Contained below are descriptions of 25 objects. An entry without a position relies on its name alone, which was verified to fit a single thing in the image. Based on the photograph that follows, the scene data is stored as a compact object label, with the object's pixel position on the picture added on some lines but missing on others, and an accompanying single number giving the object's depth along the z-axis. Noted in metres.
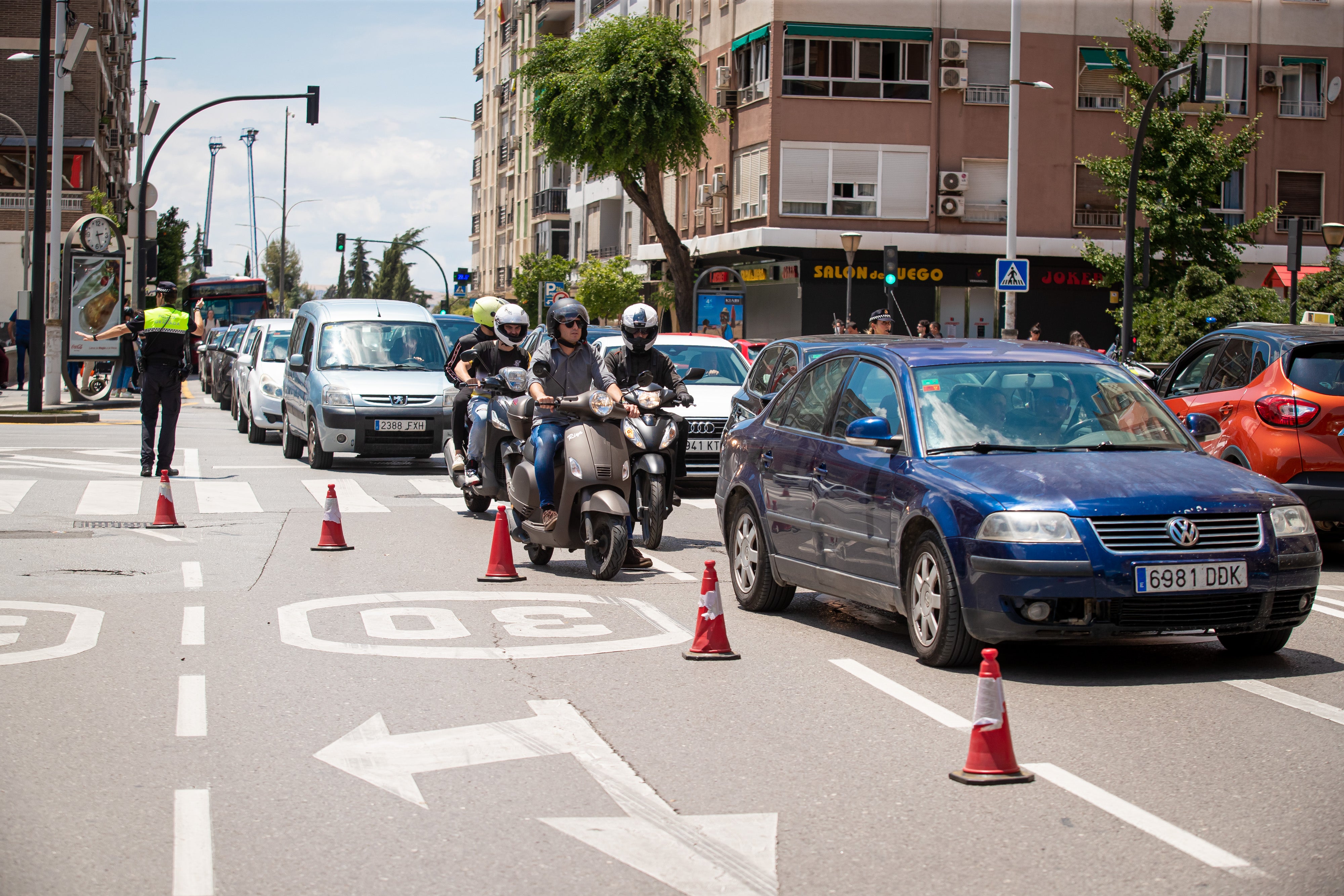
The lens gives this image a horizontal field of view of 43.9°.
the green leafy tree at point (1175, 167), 35.34
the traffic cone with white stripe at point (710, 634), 8.15
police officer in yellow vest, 17.89
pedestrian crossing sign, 28.97
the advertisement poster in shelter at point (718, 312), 39.00
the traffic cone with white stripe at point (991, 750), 5.71
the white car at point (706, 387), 17.92
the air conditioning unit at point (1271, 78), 46.22
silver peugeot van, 19.98
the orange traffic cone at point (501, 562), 11.10
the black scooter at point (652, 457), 11.89
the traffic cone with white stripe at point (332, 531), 12.50
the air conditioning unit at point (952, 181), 45.25
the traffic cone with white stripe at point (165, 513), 13.88
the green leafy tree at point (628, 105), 45.72
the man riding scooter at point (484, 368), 14.70
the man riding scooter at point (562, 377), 11.45
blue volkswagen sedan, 7.39
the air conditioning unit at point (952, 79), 45.12
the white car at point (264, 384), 24.47
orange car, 12.02
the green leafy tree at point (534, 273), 64.12
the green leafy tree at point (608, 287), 55.75
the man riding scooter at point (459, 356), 15.55
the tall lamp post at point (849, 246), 34.22
